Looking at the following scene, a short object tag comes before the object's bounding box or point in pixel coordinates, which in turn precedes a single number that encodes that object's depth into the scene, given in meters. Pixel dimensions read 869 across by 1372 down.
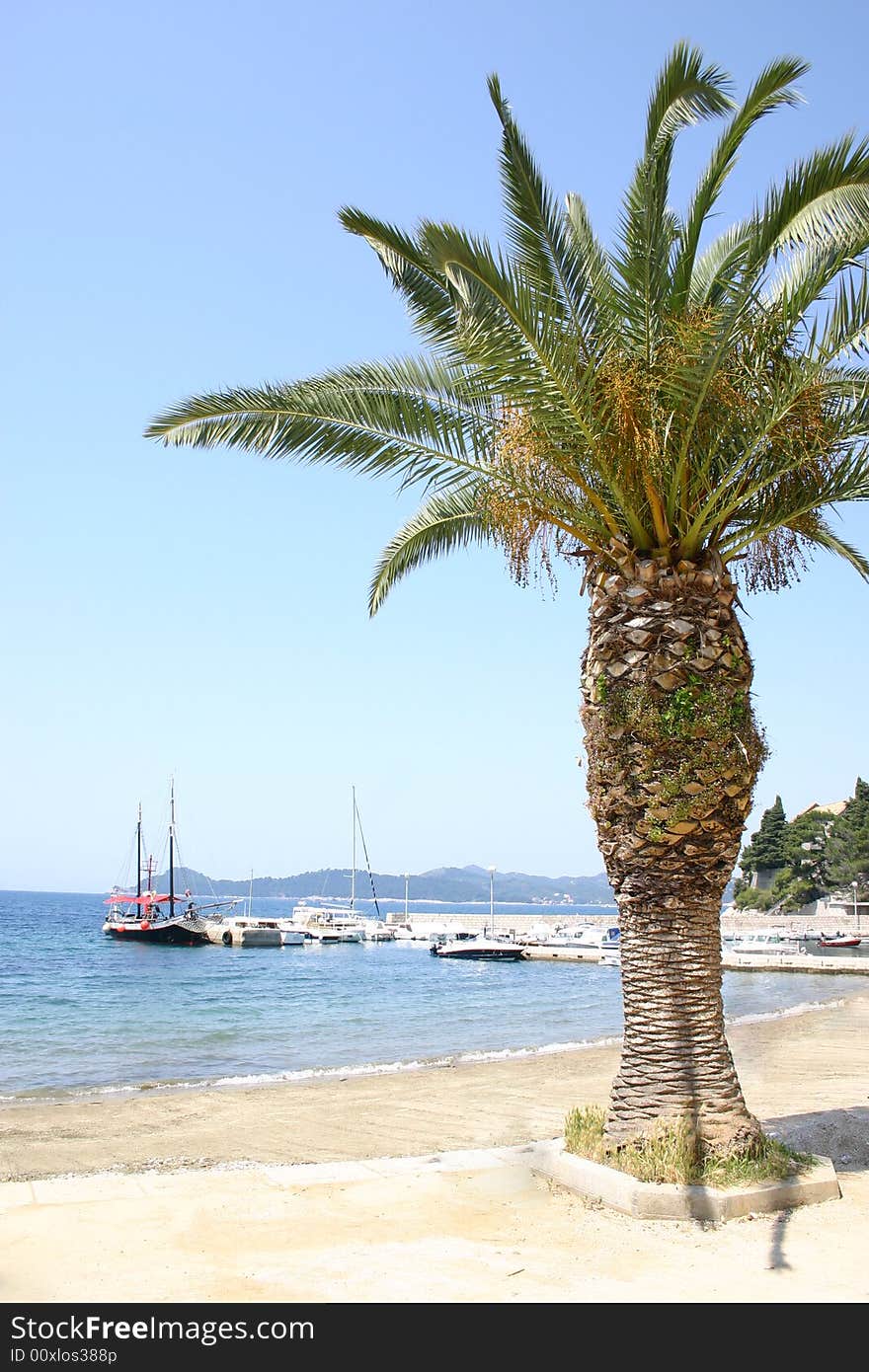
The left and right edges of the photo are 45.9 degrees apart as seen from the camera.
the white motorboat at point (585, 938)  66.25
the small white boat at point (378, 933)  78.25
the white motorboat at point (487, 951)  58.56
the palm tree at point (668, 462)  6.91
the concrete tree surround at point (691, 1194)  6.29
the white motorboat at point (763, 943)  55.94
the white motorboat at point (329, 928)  76.74
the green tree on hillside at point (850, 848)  78.31
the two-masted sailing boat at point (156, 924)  77.44
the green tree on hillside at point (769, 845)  93.00
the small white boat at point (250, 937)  75.88
